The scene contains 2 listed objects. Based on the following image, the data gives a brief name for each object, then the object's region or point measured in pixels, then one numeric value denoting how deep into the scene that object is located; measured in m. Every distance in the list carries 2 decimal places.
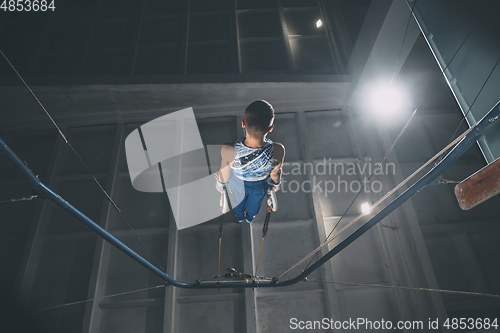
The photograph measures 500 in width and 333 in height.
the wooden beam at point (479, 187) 1.60
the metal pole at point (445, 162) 1.78
